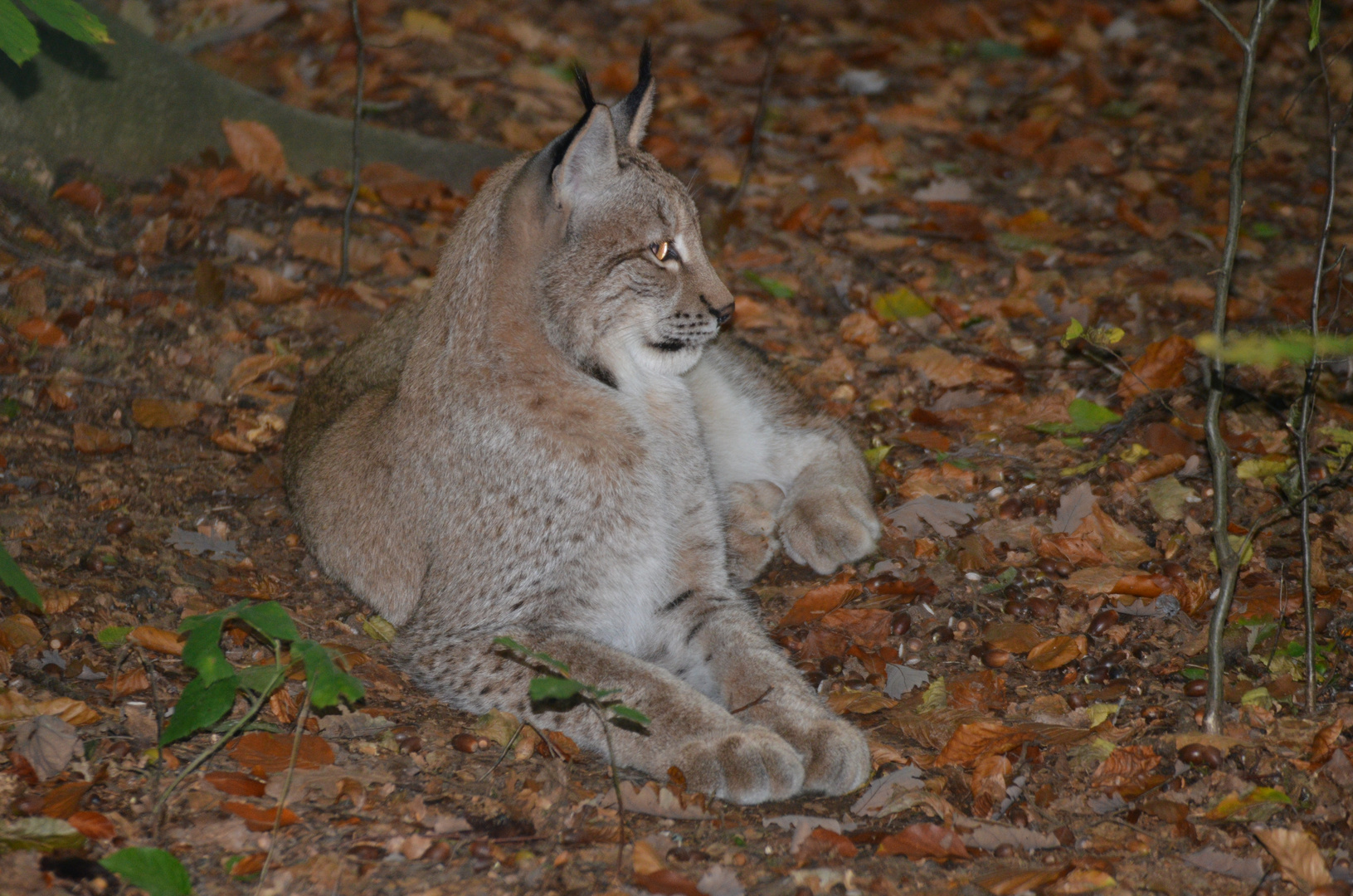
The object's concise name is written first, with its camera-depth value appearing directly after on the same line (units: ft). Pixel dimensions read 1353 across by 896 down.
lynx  24.72
